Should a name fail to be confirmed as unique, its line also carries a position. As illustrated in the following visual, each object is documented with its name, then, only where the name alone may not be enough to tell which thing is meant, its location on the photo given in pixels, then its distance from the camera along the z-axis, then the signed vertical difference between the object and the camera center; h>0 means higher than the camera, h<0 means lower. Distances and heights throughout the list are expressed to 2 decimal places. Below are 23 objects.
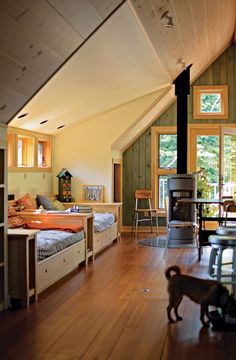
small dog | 3.90 -0.82
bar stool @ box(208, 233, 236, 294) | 4.52 -0.59
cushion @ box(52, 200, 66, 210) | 8.26 -0.31
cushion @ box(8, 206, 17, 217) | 6.77 -0.34
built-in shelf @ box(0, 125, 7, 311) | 4.48 -0.29
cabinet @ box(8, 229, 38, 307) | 4.56 -0.73
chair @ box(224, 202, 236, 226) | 6.26 -0.26
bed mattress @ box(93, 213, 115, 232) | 7.39 -0.53
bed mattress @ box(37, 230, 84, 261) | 5.19 -0.60
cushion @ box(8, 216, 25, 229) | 6.51 -0.46
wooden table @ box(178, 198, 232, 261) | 6.67 -0.59
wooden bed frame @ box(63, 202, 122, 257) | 7.92 -0.58
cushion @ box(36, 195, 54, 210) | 7.93 -0.25
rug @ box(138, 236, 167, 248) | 8.34 -0.93
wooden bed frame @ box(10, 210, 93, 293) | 5.08 -0.78
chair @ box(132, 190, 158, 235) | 9.60 -0.43
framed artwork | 9.31 -0.12
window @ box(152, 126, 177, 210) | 10.03 +0.54
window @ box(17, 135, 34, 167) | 7.90 +0.55
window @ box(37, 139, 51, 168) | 8.96 +0.60
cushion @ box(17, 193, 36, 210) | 7.34 -0.23
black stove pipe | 8.51 +1.07
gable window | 9.94 +1.65
